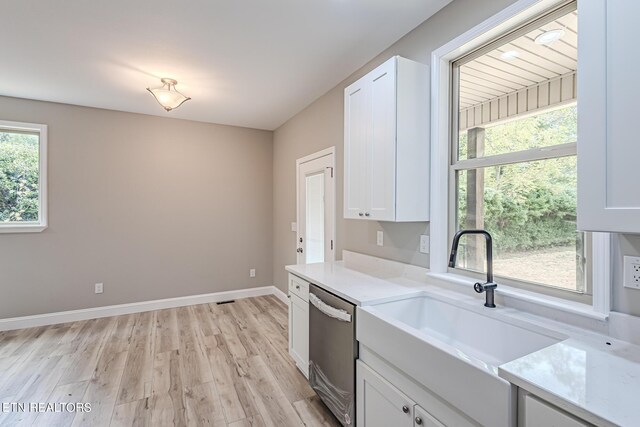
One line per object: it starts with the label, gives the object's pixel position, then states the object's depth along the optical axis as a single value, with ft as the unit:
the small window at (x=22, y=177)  11.21
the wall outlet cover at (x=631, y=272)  3.80
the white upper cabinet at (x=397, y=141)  6.33
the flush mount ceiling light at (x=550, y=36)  4.81
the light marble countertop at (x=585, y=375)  2.49
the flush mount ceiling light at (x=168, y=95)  9.54
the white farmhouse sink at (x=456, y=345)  3.22
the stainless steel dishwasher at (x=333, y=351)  5.62
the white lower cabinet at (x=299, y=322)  7.55
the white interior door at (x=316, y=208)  10.67
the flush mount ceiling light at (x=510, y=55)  5.47
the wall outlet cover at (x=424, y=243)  6.73
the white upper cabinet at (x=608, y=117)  3.02
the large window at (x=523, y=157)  4.65
